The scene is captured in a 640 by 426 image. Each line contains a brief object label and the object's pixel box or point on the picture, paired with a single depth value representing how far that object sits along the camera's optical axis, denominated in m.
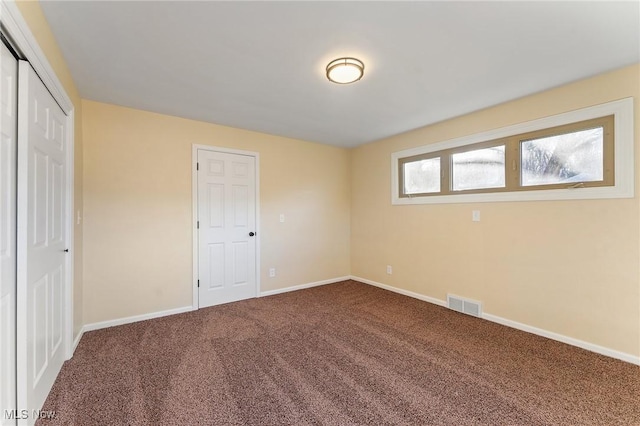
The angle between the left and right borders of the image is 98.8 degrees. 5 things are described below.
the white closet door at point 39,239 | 1.45
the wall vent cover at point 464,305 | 3.15
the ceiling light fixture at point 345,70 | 2.09
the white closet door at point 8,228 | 1.29
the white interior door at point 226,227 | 3.52
